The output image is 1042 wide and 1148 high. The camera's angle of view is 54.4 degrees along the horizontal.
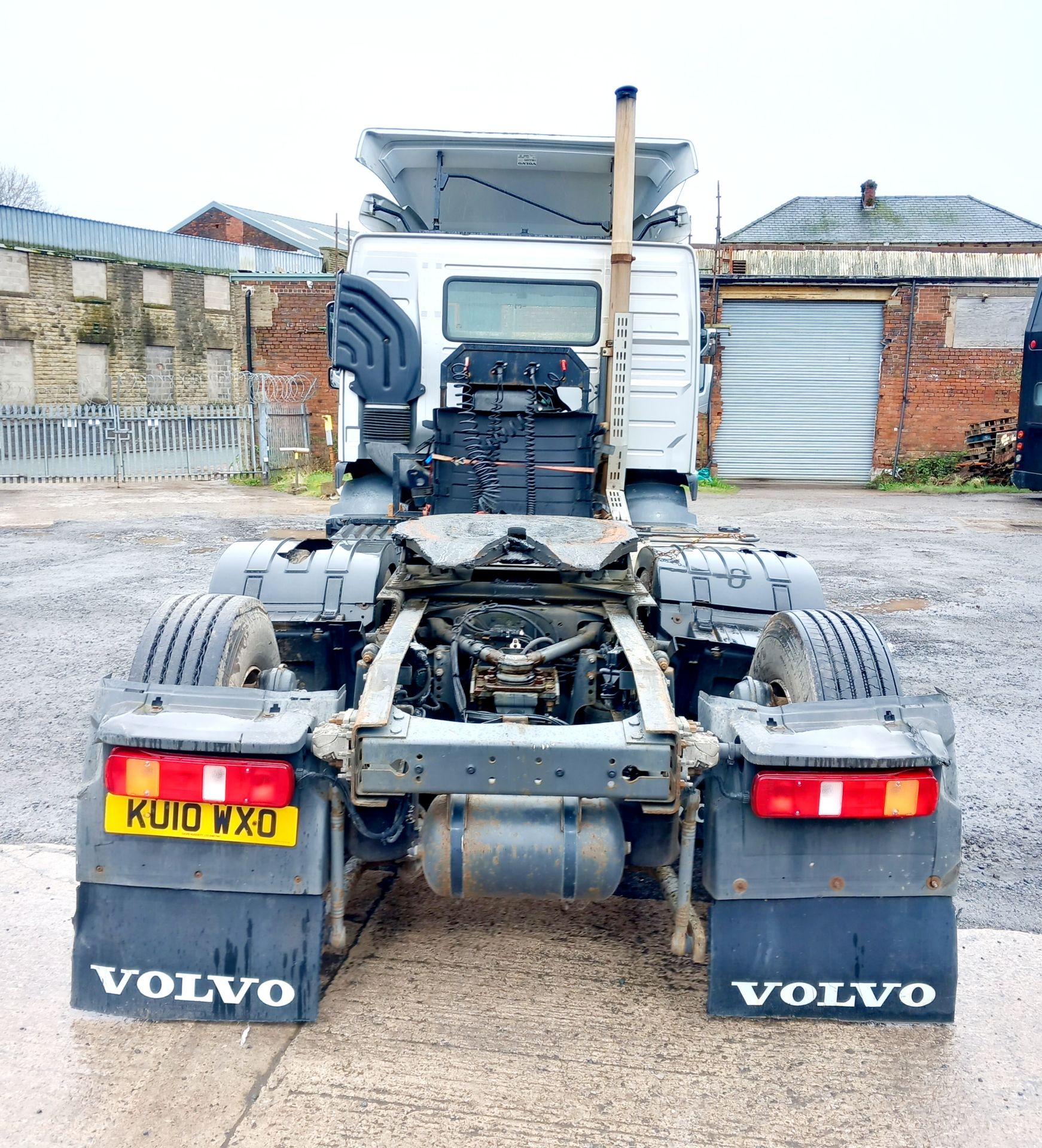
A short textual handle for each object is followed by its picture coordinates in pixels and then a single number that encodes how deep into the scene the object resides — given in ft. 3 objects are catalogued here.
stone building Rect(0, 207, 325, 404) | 76.69
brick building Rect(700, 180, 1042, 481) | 67.46
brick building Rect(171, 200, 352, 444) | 71.15
